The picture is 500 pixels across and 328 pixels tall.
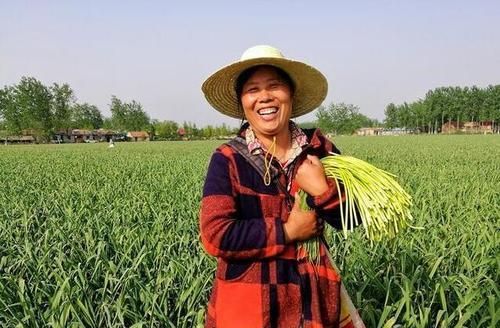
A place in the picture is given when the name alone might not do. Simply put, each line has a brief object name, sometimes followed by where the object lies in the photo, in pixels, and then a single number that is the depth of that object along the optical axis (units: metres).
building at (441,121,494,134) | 103.94
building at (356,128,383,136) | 114.31
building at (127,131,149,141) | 88.69
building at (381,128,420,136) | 110.50
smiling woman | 1.40
